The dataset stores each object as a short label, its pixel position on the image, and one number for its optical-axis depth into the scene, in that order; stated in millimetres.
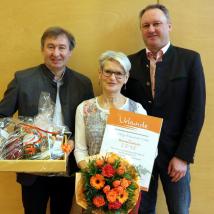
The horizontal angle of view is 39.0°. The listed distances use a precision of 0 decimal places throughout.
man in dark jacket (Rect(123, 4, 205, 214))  1618
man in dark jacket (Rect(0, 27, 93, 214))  1619
